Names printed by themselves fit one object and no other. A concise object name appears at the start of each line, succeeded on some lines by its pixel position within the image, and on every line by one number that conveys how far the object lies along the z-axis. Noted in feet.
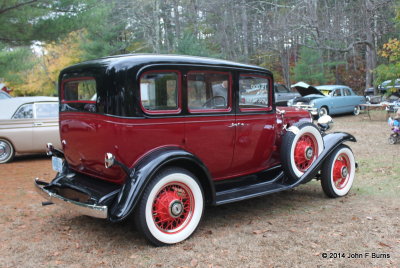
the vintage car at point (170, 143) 12.49
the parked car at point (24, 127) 28.12
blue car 55.31
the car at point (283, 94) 63.56
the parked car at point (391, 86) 51.98
